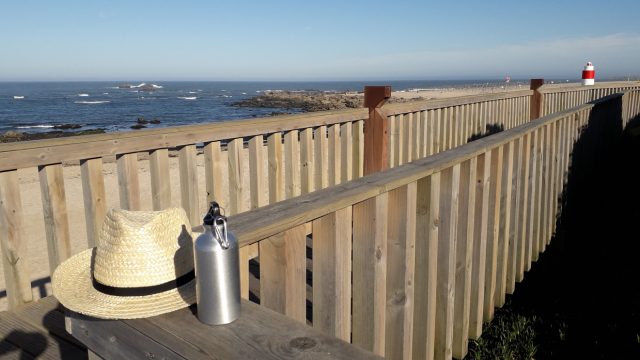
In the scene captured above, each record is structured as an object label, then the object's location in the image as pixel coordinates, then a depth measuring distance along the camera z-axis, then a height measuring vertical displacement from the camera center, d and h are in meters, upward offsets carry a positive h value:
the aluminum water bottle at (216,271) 1.11 -0.39
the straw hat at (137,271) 1.17 -0.42
